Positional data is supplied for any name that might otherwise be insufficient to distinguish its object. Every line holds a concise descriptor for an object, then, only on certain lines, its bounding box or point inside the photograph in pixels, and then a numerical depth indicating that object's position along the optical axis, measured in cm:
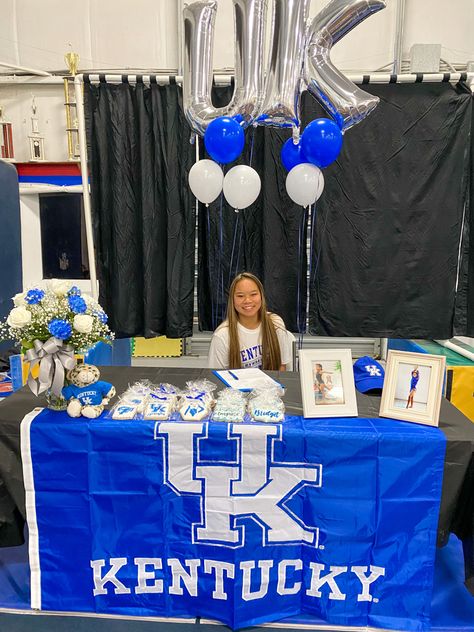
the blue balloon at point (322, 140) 213
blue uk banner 152
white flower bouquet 152
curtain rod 279
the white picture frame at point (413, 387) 155
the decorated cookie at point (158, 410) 157
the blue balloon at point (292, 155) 237
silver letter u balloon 212
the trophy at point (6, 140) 391
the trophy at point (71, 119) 384
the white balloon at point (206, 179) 237
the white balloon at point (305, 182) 228
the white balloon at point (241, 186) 236
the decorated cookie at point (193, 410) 157
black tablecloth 149
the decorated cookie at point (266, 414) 156
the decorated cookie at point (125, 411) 157
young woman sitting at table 241
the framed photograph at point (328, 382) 160
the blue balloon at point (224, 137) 214
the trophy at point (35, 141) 391
